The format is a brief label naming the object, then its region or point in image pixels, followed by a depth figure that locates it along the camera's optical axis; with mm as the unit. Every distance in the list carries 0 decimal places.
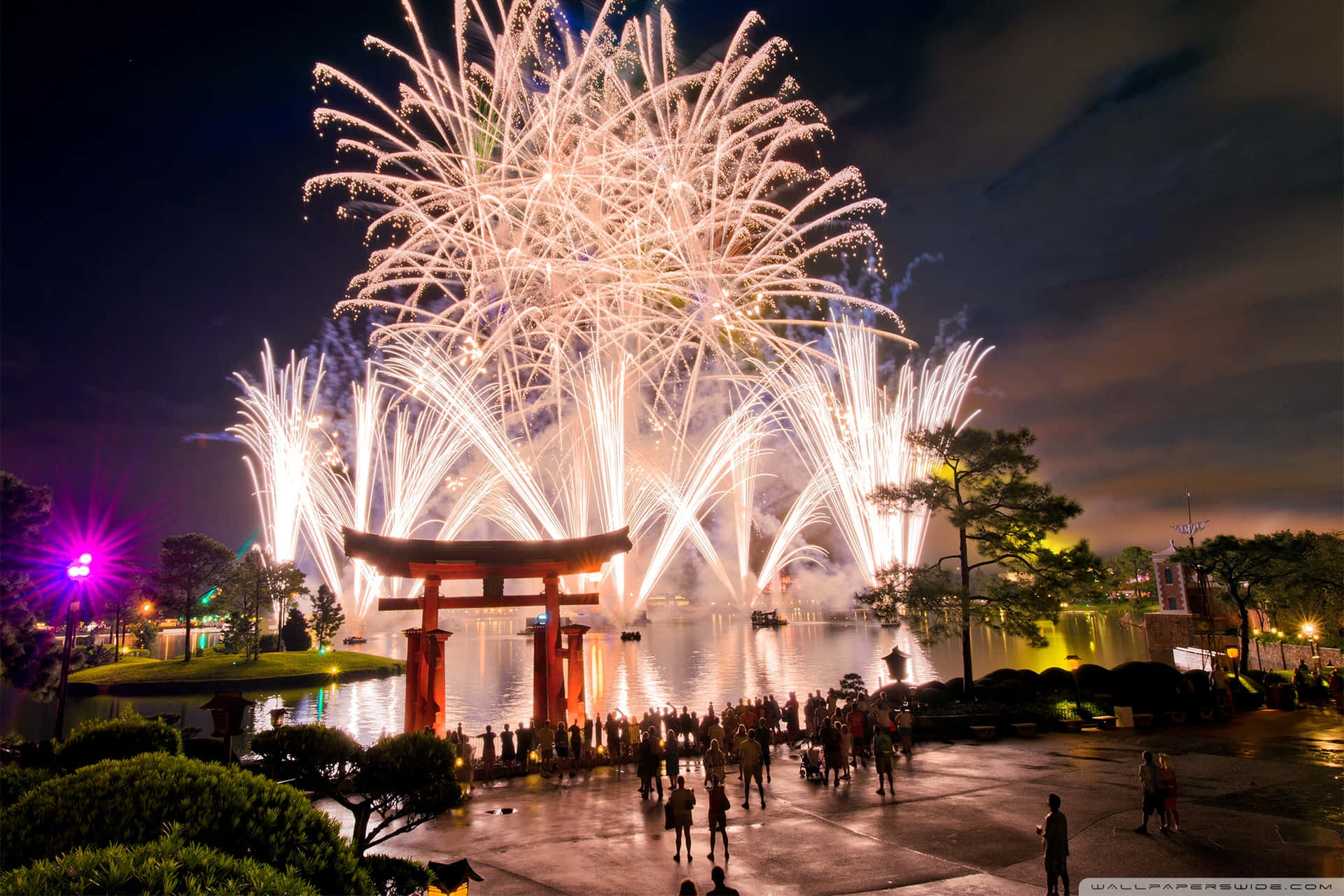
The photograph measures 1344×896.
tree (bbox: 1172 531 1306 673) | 37906
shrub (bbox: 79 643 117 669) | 59469
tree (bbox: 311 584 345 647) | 68812
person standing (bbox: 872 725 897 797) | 14594
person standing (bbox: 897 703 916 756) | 18578
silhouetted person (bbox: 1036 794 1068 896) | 8984
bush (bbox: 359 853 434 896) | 7957
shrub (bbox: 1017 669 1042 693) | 24516
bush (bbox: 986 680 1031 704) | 23641
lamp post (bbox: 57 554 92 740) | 20625
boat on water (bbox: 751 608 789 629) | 133750
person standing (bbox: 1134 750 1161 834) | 11062
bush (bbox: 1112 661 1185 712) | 23344
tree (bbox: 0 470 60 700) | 31844
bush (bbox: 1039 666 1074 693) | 24344
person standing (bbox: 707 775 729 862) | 10969
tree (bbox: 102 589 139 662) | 69312
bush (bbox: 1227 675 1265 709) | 25703
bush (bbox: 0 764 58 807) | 8312
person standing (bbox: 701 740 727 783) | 12383
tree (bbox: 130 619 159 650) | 70000
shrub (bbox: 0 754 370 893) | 5371
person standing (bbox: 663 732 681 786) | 14523
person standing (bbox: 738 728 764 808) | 14156
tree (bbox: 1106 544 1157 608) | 116125
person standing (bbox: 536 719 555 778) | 17797
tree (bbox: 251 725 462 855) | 9445
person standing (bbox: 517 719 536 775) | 18094
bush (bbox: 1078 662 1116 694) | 23953
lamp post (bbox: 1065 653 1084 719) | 22703
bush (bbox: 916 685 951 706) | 23350
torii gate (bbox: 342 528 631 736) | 20406
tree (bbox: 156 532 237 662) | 60719
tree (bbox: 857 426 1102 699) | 25047
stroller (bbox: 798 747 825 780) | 16172
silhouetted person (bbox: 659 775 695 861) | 10961
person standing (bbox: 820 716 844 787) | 15586
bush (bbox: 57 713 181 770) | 9812
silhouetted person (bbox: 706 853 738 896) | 7312
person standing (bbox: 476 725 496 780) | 17359
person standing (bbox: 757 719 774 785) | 16453
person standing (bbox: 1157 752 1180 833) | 11148
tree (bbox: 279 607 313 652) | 67938
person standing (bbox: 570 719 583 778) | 18312
